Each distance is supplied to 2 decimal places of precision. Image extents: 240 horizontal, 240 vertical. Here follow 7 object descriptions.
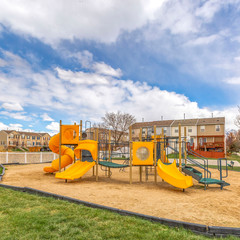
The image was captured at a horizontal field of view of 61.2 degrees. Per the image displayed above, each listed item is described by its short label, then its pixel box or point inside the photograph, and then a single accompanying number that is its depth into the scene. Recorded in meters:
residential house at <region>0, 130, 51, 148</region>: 71.88
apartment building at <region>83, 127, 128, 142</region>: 41.92
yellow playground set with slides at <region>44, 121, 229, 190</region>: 8.60
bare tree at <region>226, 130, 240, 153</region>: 52.36
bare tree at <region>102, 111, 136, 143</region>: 43.26
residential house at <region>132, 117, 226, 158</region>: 42.22
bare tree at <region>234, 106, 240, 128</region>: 33.31
